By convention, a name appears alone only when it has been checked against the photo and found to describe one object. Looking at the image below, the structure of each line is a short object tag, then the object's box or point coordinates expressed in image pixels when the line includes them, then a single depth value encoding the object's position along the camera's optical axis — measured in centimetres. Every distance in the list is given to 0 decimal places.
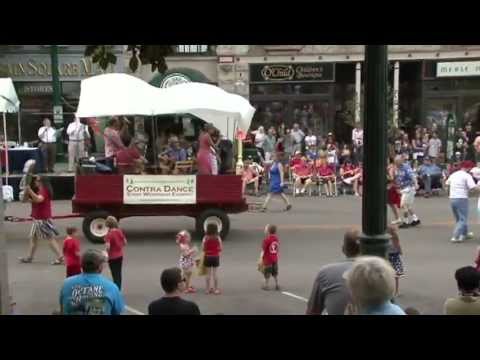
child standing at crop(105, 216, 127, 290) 902
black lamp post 558
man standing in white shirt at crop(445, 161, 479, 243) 1313
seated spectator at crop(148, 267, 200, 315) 474
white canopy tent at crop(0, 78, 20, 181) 1776
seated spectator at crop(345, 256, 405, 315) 351
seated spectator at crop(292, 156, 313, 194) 2027
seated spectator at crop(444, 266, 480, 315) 476
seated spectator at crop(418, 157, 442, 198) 2002
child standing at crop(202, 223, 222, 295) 962
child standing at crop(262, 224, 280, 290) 970
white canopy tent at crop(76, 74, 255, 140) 1334
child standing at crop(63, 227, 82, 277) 884
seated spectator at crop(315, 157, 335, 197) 2022
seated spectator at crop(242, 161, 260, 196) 2022
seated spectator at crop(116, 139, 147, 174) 1334
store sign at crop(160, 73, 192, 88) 2805
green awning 2809
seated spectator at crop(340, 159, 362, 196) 2014
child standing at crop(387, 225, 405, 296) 906
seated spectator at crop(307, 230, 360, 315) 489
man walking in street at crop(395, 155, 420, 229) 1474
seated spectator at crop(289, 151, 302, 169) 2053
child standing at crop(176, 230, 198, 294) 953
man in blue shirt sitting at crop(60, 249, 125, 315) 510
